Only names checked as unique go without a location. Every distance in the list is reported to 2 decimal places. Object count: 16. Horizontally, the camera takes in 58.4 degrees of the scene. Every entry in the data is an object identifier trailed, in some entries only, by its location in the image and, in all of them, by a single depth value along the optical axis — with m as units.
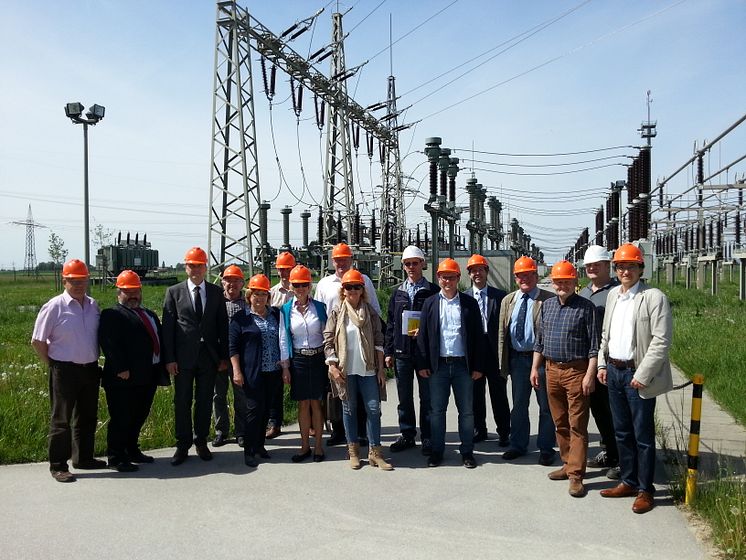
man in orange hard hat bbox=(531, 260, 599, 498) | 5.60
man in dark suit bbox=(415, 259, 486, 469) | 6.31
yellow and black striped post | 4.99
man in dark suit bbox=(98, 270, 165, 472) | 6.25
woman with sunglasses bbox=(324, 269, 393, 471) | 6.33
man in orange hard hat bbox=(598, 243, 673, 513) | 4.98
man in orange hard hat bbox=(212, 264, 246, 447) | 7.22
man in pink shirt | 6.05
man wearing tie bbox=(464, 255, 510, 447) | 6.81
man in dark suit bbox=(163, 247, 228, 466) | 6.54
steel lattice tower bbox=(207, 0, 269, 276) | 17.39
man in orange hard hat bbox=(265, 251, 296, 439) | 7.63
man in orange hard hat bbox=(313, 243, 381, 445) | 7.15
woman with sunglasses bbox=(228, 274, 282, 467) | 6.53
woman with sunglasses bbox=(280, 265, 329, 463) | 6.59
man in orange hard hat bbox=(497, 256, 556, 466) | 6.50
